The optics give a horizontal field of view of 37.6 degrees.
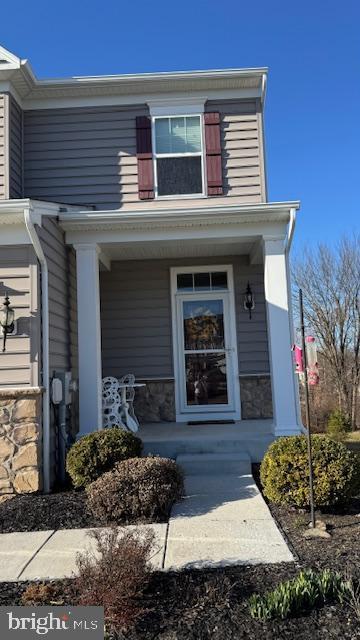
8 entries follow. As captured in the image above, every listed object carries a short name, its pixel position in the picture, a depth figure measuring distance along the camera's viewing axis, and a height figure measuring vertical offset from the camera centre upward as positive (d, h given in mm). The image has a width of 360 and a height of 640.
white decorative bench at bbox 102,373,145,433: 7270 -248
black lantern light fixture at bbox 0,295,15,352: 5582 +758
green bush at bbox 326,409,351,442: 10073 -863
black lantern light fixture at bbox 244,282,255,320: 8422 +1315
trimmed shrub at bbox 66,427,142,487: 5383 -684
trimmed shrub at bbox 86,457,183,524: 4523 -926
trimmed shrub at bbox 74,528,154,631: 2740 -1029
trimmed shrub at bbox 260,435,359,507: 4539 -801
